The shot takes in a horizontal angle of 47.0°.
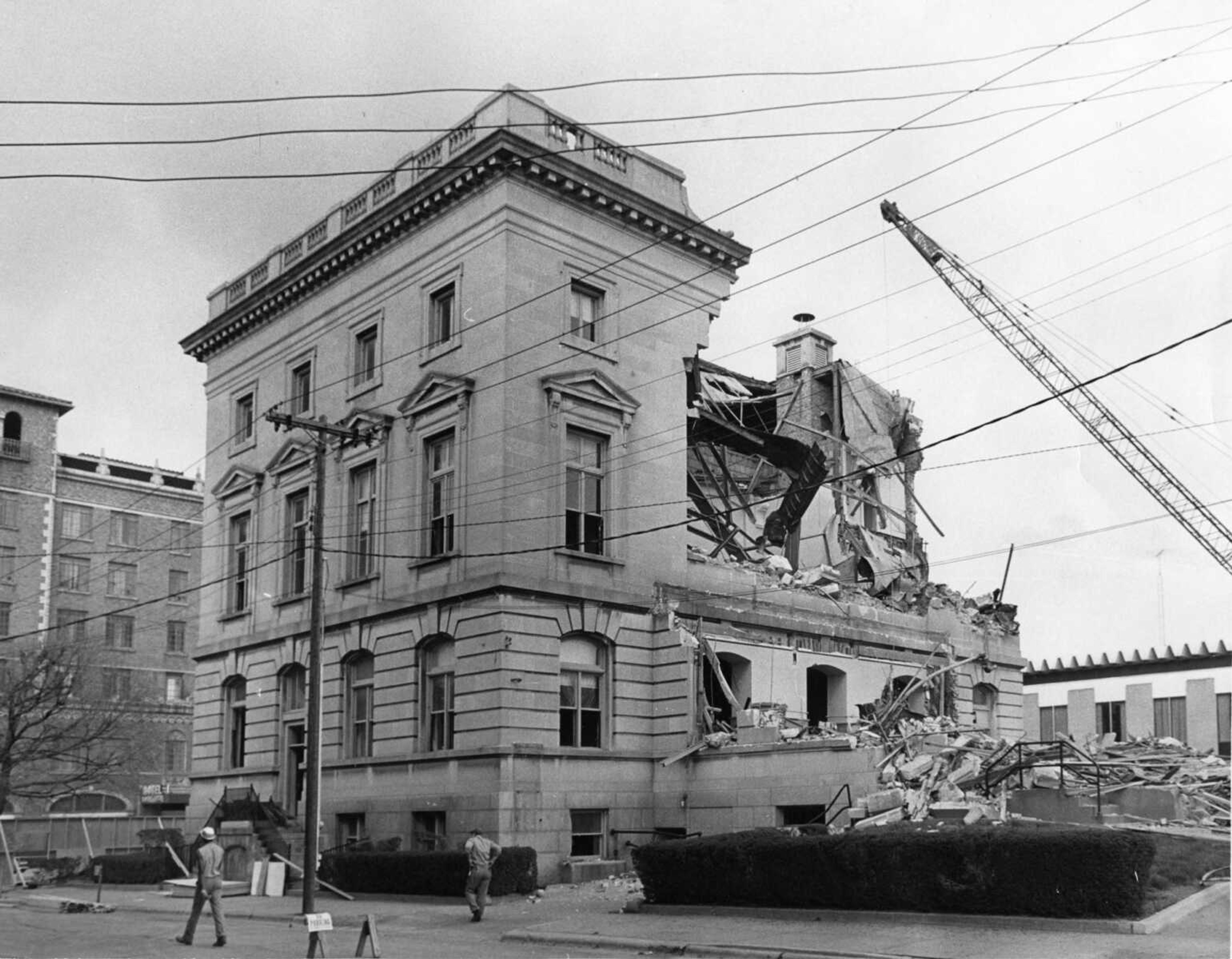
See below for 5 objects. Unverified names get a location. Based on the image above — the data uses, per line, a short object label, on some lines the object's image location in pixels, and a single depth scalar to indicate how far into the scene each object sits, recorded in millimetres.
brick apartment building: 30875
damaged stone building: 33094
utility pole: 26344
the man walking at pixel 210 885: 22312
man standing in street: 26125
